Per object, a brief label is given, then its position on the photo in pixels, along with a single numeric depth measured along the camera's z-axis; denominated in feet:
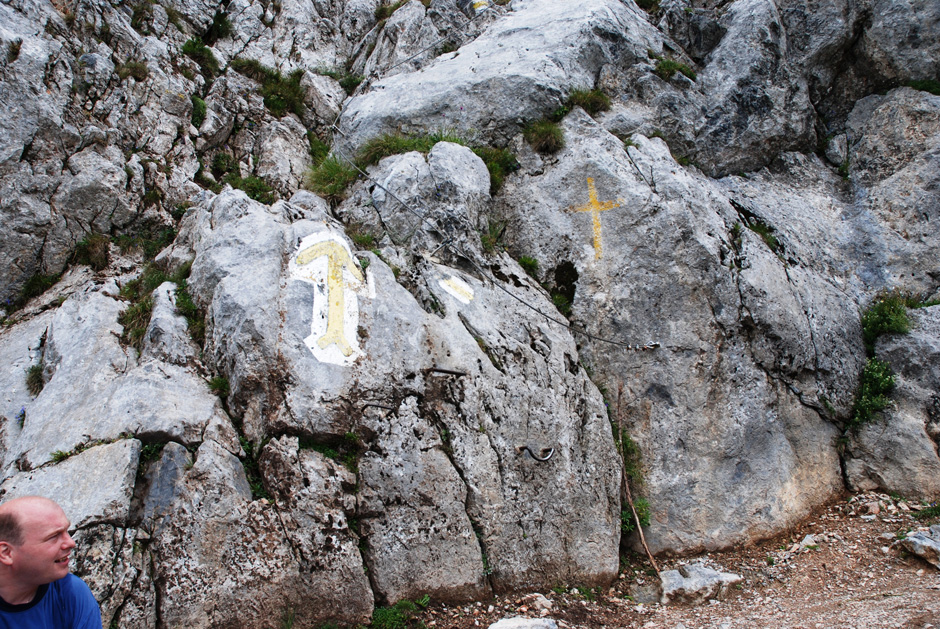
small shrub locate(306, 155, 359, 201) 30.32
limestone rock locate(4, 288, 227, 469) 16.71
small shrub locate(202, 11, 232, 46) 42.52
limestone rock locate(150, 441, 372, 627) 15.02
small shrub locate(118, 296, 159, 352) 20.13
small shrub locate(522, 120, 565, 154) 33.65
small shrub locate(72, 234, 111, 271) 26.61
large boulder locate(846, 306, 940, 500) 25.68
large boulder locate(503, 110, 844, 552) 24.76
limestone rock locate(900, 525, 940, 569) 20.85
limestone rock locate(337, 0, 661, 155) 35.58
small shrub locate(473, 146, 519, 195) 33.19
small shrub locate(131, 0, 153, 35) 36.52
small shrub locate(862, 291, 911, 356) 29.40
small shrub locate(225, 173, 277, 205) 32.83
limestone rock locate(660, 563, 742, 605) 20.90
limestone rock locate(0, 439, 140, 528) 14.80
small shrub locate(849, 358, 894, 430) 27.45
